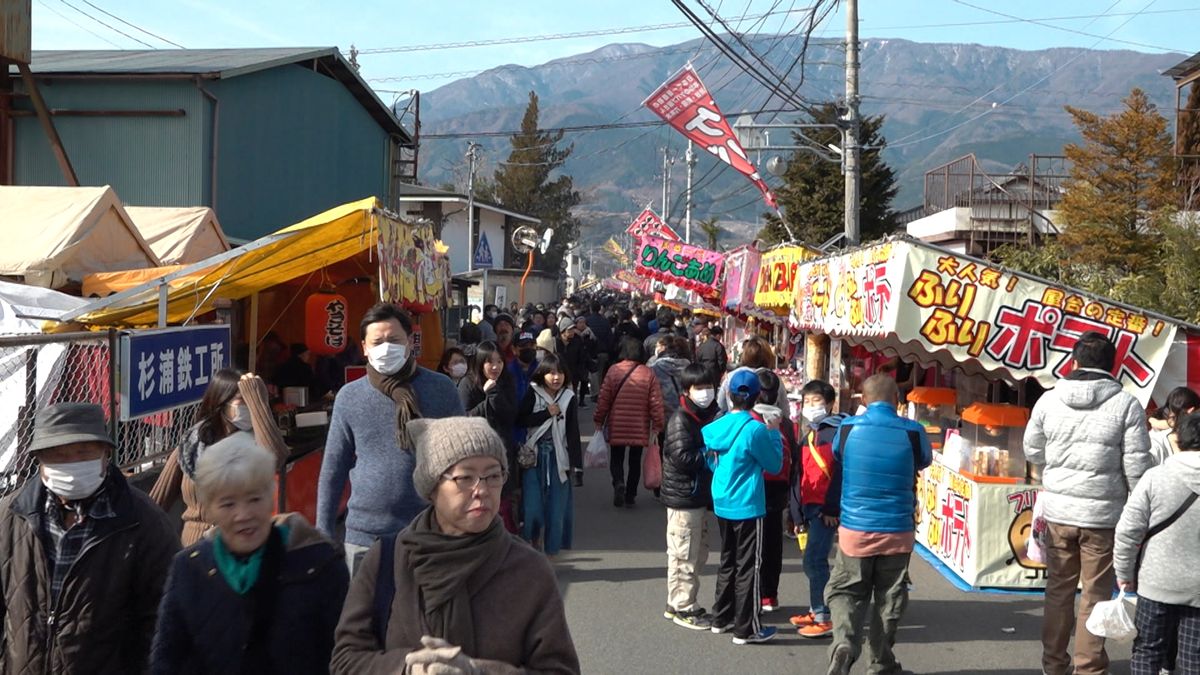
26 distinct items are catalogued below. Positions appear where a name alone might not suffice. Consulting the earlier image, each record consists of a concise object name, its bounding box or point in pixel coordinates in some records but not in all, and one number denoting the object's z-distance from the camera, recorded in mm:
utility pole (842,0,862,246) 15516
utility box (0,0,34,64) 14047
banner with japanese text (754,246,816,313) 12469
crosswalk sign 32500
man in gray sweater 4383
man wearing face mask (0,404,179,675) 3312
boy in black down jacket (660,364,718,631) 6957
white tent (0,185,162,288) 9891
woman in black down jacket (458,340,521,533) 7918
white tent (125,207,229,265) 12434
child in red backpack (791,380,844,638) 6727
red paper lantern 11883
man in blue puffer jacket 5602
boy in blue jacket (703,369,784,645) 6445
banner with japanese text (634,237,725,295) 19094
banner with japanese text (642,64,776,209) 15469
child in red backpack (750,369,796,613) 6844
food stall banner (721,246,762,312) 15586
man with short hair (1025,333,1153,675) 5605
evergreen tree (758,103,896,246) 35438
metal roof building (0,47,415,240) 16438
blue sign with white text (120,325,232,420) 5918
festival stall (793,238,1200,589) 7148
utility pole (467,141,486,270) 34188
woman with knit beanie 2529
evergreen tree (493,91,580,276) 72569
